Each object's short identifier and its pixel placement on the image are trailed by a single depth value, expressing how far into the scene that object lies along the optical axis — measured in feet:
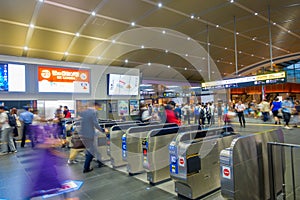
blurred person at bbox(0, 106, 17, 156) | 20.14
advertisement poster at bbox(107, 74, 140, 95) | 36.04
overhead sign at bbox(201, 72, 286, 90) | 24.75
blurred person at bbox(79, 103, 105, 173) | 14.14
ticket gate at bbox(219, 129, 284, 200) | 7.88
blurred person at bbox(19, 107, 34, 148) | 23.61
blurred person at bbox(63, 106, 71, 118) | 27.94
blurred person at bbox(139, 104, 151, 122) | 24.11
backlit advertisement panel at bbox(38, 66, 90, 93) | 30.30
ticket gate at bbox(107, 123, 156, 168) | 15.48
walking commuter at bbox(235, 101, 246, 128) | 32.81
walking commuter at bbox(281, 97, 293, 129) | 28.32
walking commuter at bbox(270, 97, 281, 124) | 30.50
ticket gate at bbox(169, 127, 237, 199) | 9.70
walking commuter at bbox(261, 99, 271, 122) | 34.68
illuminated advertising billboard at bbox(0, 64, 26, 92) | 26.89
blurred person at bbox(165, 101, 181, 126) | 17.93
